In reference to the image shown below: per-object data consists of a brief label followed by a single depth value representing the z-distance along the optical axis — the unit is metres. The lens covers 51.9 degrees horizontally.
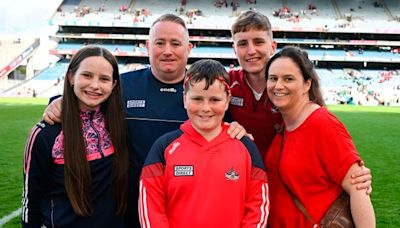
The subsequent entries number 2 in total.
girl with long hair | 2.59
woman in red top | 2.34
